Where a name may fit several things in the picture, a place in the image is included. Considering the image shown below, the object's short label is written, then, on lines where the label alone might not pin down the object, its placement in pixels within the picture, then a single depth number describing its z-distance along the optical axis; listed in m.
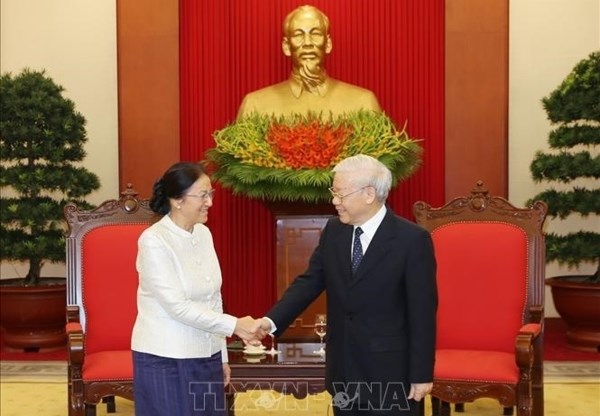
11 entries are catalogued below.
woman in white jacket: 2.79
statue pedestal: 5.04
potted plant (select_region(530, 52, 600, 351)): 6.17
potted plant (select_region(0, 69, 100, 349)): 6.27
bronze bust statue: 6.13
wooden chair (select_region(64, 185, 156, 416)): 4.29
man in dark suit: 2.77
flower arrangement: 4.63
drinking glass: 4.13
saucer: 4.05
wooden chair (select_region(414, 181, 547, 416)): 4.13
